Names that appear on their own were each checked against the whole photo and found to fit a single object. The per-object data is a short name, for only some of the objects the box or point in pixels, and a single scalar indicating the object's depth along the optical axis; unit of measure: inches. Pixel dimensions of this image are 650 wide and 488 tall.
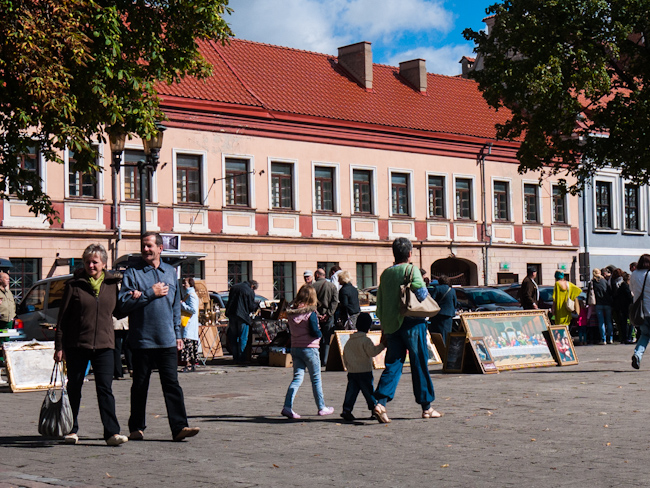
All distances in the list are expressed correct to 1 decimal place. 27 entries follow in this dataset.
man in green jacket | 438.3
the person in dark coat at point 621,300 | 1010.1
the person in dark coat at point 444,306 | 735.1
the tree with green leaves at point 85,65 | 650.8
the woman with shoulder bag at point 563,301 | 905.5
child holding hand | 440.8
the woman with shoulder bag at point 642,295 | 648.4
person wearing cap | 762.2
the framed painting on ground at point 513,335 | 678.5
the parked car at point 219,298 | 1112.1
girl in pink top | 467.2
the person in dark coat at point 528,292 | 937.5
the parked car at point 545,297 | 1091.9
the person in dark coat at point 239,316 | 842.8
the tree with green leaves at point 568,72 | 1082.7
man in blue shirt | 392.8
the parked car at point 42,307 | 887.5
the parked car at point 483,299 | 1072.8
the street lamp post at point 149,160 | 858.1
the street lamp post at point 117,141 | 779.4
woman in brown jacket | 393.1
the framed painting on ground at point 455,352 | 678.5
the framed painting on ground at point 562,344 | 722.2
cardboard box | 822.5
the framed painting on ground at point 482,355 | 669.3
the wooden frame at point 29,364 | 660.7
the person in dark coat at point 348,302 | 808.3
